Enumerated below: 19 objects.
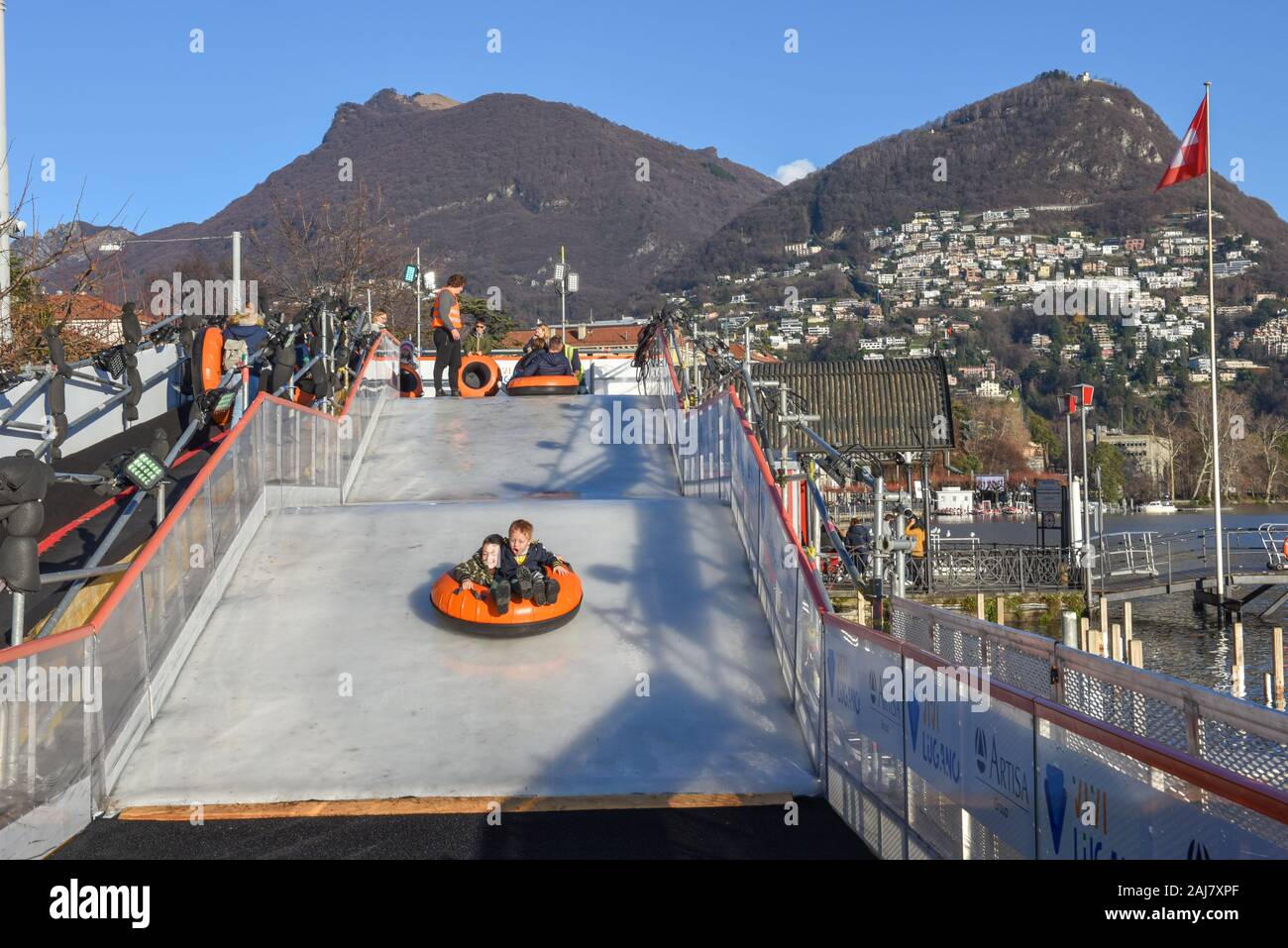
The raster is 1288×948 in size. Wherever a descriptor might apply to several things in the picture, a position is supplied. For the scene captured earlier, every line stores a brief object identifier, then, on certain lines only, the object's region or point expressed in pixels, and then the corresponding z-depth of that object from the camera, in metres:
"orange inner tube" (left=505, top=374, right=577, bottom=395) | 23.64
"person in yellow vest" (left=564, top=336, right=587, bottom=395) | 28.82
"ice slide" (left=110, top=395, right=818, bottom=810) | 8.77
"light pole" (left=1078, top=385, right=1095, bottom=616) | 39.34
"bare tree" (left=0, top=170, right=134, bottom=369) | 19.77
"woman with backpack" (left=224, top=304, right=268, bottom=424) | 17.88
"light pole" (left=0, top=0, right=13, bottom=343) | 17.80
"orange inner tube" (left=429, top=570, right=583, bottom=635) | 10.73
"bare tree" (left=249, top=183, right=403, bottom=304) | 50.34
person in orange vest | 22.31
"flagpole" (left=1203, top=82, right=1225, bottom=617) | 40.26
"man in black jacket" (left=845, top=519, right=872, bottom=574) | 26.48
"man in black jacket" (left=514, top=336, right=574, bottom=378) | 23.88
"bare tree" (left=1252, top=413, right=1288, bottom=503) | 119.50
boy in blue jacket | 10.74
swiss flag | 35.91
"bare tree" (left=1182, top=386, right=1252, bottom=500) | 118.75
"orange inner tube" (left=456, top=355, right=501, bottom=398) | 25.12
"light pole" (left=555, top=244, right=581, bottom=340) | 48.88
